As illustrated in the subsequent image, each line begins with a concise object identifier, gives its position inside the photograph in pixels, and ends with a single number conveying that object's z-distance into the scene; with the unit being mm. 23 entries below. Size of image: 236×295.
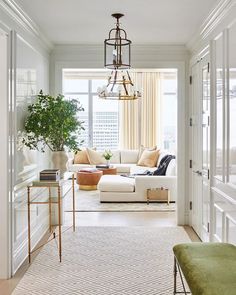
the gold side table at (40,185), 4097
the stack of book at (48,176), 4367
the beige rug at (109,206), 6781
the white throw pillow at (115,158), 10391
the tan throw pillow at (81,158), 10266
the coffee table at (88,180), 8656
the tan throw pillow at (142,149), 10055
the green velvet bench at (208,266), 2105
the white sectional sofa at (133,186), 7205
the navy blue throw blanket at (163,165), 7566
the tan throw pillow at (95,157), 10203
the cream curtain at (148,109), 10664
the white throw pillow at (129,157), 10328
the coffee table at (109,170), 9172
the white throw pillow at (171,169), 7355
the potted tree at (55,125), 4324
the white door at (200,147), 4465
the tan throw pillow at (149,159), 9625
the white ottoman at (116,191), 7293
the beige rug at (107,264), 3381
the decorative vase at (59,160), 4770
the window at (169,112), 10820
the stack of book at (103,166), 9294
